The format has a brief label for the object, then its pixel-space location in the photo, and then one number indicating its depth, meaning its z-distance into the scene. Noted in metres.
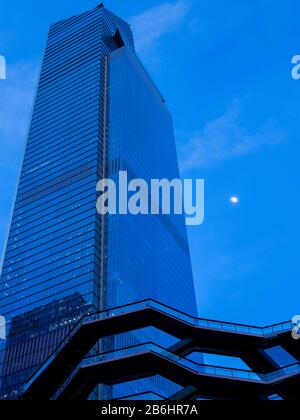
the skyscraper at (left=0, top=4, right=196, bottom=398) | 143.25
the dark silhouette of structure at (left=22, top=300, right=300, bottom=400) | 44.56
